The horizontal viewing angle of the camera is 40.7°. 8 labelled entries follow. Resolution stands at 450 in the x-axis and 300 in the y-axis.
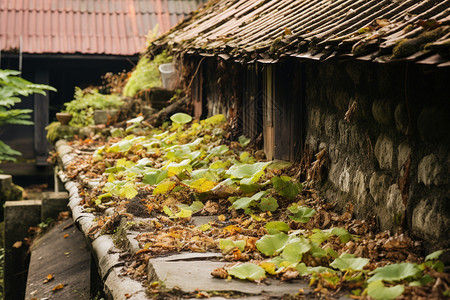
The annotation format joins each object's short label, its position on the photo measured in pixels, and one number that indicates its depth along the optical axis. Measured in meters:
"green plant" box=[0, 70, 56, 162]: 10.75
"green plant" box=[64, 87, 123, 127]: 11.30
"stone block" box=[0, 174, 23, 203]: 11.01
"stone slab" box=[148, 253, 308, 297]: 3.31
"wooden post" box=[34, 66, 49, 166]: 14.11
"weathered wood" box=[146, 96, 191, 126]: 10.18
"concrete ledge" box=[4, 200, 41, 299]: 9.37
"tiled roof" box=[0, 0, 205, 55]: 13.66
